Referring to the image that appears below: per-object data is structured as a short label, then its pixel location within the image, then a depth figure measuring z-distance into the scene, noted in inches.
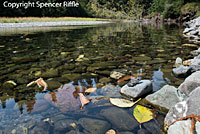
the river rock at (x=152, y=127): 52.6
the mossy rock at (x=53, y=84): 87.6
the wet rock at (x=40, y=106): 66.0
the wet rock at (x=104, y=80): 95.9
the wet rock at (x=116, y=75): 100.6
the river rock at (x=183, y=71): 96.3
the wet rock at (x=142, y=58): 143.5
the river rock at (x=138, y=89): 73.9
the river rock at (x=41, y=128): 53.0
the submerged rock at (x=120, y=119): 55.6
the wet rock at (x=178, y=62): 124.1
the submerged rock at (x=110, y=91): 79.6
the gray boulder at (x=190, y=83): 66.4
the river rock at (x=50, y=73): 105.1
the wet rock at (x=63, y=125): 54.4
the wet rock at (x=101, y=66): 120.0
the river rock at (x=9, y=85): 87.9
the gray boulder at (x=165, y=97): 64.4
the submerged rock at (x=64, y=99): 68.0
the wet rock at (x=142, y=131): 52.6
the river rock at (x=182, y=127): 41.5
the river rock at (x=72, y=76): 101.3
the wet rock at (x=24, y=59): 143.4
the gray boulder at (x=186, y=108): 47.4
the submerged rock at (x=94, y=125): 53.7
